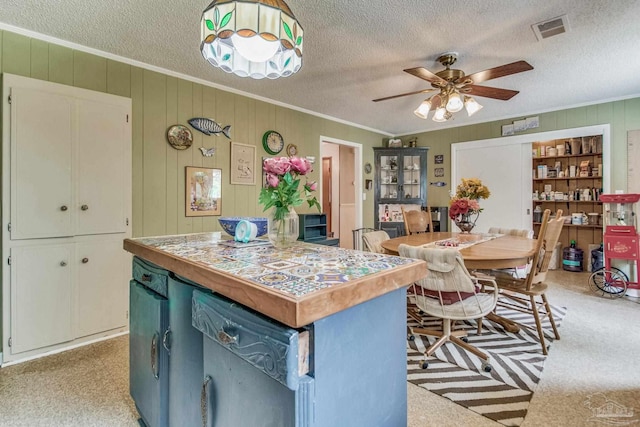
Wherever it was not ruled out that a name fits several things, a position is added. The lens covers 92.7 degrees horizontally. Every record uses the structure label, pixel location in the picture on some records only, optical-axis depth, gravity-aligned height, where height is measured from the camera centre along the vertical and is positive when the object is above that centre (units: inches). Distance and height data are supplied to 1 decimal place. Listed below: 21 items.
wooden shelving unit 191.0 +19.0
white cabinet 87.9 -1.1
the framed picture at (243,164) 141.6 +22.2
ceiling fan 97.3 +42.8
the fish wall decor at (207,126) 127.1 +36.3
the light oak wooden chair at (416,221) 156.9 -5.4
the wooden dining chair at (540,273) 88.4 -19.0
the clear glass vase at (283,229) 57.2 -3.5
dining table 82.3 -11.7
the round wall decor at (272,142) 153.7 +35.3
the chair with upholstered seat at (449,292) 73.9 -21.3
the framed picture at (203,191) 127.3 +8.4
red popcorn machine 137.0 -14.8
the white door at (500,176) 189.3 +22.8
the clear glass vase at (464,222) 123.0 -4.7
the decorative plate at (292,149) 165.5 +33.4
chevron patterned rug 67.1 -42.0
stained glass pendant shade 47.2 +30.0
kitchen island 28.2 -13.9
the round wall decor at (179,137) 120.6 +29.7
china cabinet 220.5 +20.9
